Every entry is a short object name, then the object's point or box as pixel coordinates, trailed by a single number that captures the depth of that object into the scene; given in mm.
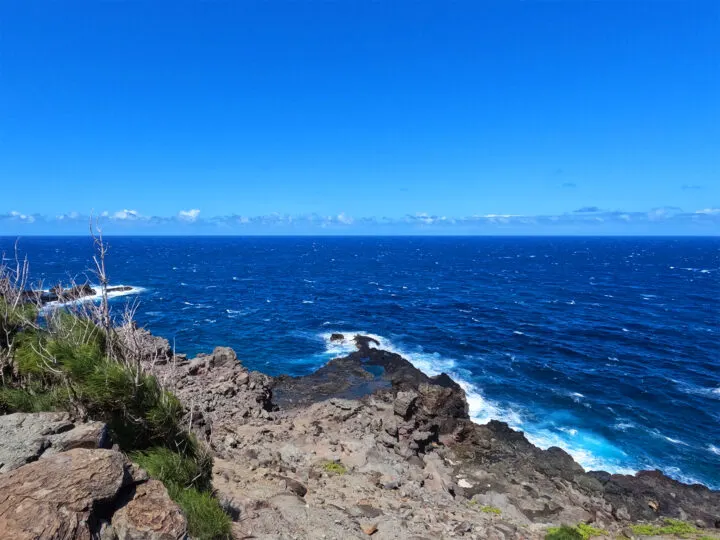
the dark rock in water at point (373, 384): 36344
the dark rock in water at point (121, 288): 86406
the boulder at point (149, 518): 9109
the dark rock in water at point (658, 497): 26391
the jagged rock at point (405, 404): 33281
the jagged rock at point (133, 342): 12649
